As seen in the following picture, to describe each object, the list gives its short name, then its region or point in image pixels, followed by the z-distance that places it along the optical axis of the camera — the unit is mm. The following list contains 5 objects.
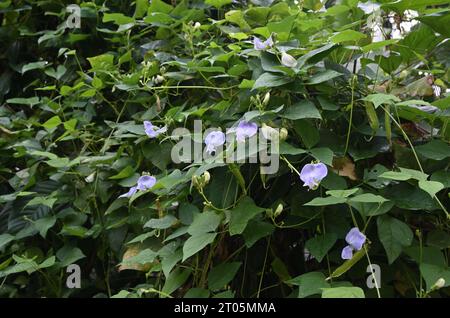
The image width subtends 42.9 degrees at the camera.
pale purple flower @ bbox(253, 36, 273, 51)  1168
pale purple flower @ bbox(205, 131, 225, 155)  1124
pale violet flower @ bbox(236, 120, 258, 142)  1050
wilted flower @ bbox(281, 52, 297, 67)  1118
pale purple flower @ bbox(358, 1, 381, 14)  1208
